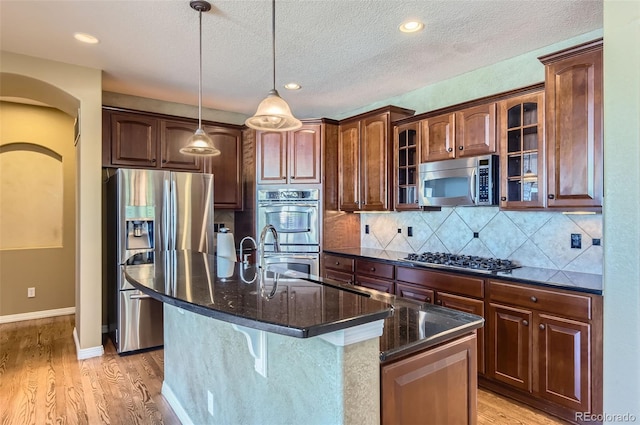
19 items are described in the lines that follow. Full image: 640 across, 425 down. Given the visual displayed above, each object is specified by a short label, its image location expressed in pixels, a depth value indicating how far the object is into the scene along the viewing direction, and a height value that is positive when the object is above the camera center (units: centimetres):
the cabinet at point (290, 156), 443 +68
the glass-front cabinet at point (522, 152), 270 +46
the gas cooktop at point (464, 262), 293 -44
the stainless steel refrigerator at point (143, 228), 357 -17
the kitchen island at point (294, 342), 108 -47
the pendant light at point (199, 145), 265 +48
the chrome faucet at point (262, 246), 177 -17
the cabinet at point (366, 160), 397 +59
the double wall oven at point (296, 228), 435 -20
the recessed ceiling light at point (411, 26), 259 +133
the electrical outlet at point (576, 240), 278 -22
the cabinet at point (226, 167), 455 +56
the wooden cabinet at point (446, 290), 283 -66
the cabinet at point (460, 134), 304 +69
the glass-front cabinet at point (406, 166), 371 +47
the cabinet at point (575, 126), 235 +56
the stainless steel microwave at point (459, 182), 301 +26
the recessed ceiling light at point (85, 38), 275 +133
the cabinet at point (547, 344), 227 -90
